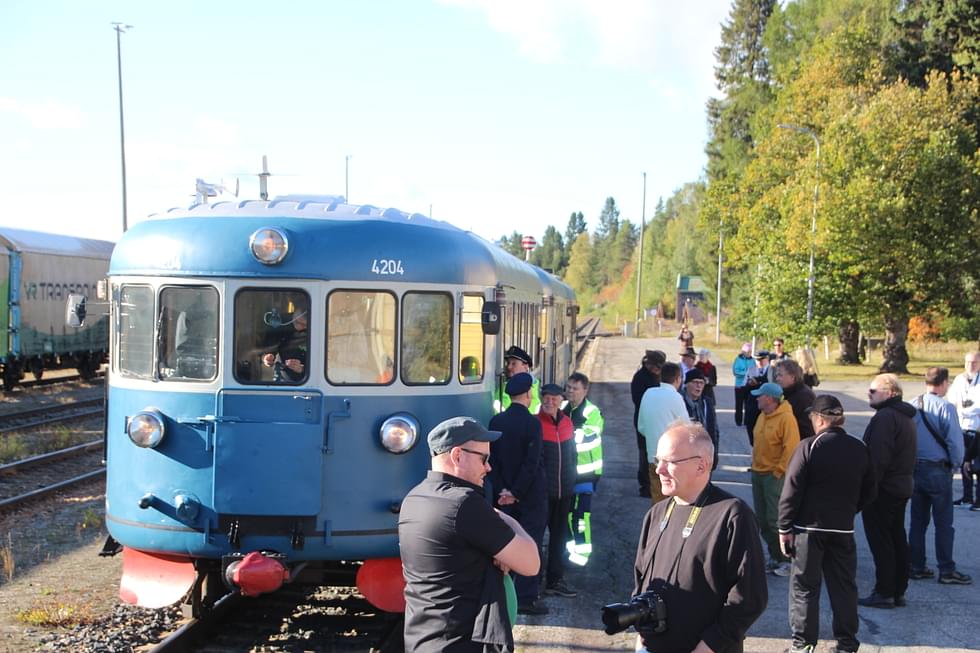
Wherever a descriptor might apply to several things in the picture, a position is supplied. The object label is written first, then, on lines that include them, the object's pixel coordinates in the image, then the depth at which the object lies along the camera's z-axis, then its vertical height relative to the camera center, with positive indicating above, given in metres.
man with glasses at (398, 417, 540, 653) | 4.10 -0.85
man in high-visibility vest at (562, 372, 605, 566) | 8.91 -1.03
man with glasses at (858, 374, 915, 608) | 7.73 -1.09
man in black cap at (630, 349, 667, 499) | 11.34 -0.49
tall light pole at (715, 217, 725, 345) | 47.36 +4.80
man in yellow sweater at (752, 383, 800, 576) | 8.57 -0.86
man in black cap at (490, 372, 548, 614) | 7.56 -0.90
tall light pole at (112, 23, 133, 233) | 36.31 +9.79
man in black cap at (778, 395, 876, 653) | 6.71 -1.16
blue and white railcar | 6.80 -0.37
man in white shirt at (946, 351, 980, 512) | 11.69 -0.67
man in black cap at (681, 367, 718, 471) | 10.80 -0.66
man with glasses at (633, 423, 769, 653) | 4.02 -0.86
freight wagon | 23.41 +0.67
